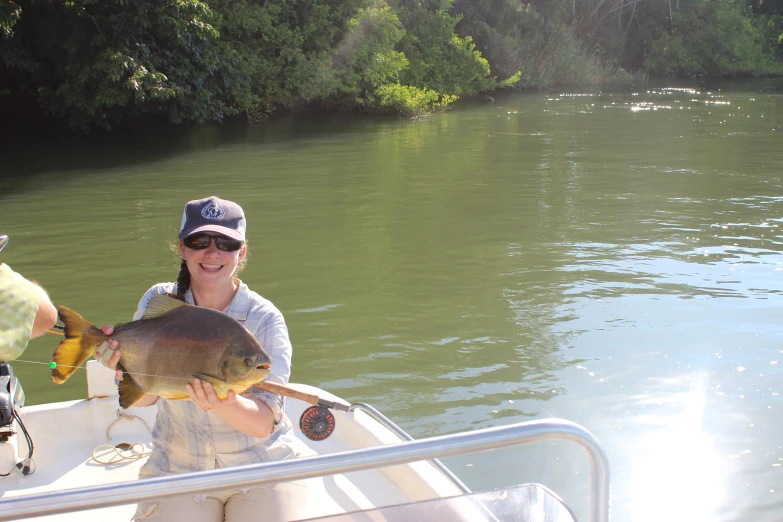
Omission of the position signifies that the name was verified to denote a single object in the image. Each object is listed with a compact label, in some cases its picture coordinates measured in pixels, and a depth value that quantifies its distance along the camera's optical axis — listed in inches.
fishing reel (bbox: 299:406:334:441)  125.3
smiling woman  118.8
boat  78.8
